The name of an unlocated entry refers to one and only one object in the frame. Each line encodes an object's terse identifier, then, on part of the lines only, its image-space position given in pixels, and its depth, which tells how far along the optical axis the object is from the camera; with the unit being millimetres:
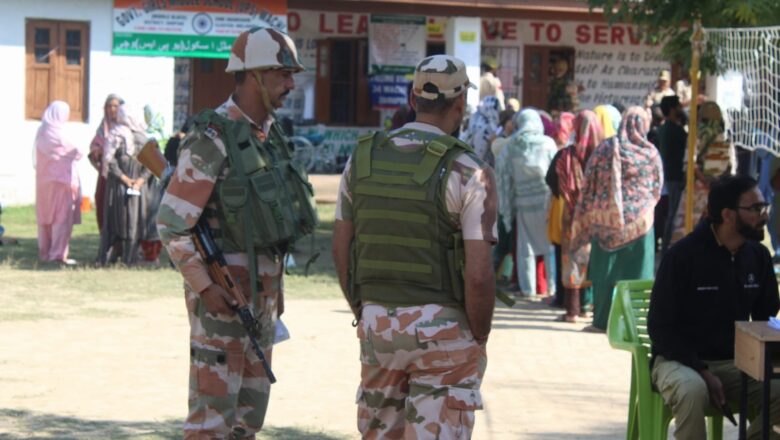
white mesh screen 11055
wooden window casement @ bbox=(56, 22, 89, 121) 21766
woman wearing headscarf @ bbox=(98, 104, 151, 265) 14578
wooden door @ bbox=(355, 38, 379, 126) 26562
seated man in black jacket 6012
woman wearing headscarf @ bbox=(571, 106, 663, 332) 10562
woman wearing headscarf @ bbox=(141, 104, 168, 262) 14898
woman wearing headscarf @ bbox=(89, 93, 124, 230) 14570
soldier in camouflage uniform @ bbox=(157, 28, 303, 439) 5098
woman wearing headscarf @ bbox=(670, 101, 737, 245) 13688
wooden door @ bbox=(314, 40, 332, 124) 26406
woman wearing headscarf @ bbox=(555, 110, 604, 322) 11211
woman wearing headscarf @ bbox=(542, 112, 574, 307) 11555
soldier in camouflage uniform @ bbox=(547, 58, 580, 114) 27062
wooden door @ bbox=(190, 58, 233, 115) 25484
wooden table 5289
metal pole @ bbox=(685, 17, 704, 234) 9766
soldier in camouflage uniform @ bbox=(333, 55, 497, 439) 4625
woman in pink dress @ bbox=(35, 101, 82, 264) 14930
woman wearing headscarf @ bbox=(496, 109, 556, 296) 12508
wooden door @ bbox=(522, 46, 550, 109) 27359
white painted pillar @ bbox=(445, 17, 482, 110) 24859
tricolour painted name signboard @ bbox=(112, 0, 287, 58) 22234
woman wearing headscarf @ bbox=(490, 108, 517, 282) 13164
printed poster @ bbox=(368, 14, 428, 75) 25969
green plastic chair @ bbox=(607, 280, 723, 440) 6234
